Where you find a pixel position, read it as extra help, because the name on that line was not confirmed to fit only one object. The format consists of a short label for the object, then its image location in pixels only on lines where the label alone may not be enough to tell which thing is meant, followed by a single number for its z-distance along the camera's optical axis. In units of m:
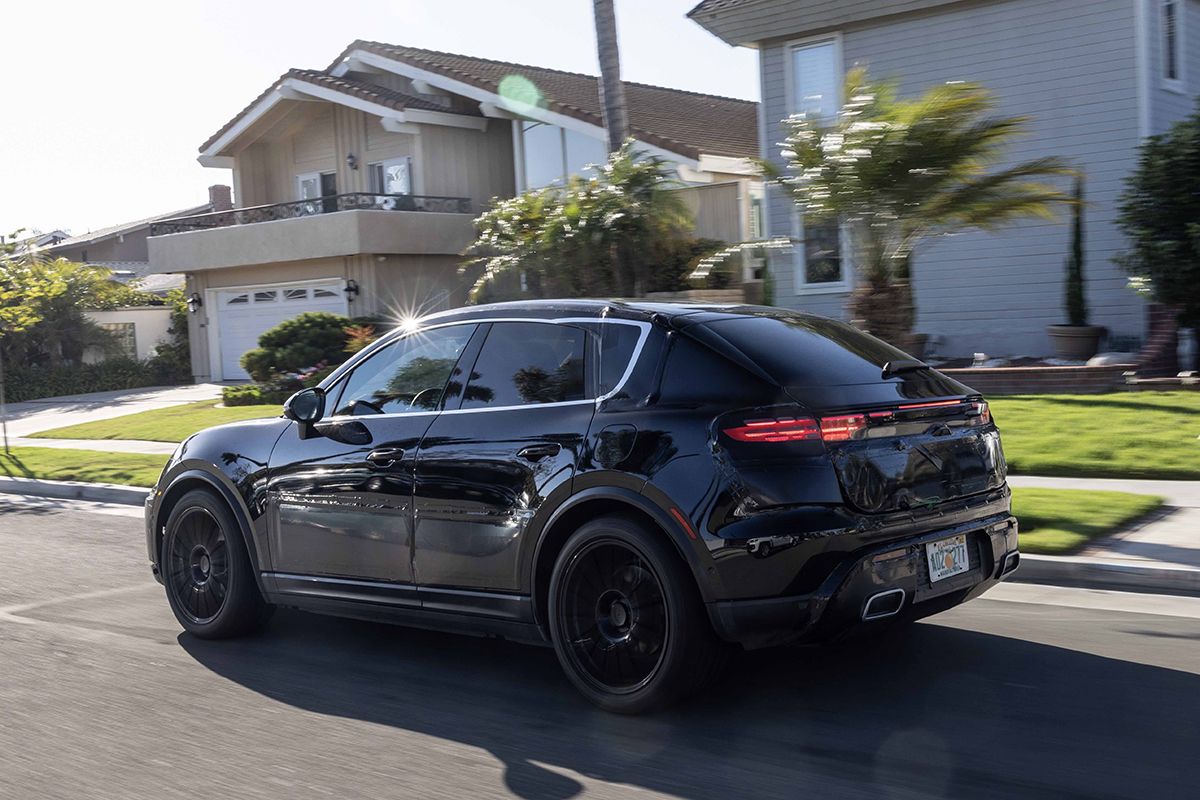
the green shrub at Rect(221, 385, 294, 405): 22.48
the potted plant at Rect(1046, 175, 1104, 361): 16.48
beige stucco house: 26.22
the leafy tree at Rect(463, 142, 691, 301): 18.41
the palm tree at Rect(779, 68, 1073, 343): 10.32
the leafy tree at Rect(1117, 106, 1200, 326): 14.68
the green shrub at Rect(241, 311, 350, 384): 23.02
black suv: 4.70
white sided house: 16.92
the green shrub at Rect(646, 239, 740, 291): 20.03
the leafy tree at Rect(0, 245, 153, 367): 31.06
